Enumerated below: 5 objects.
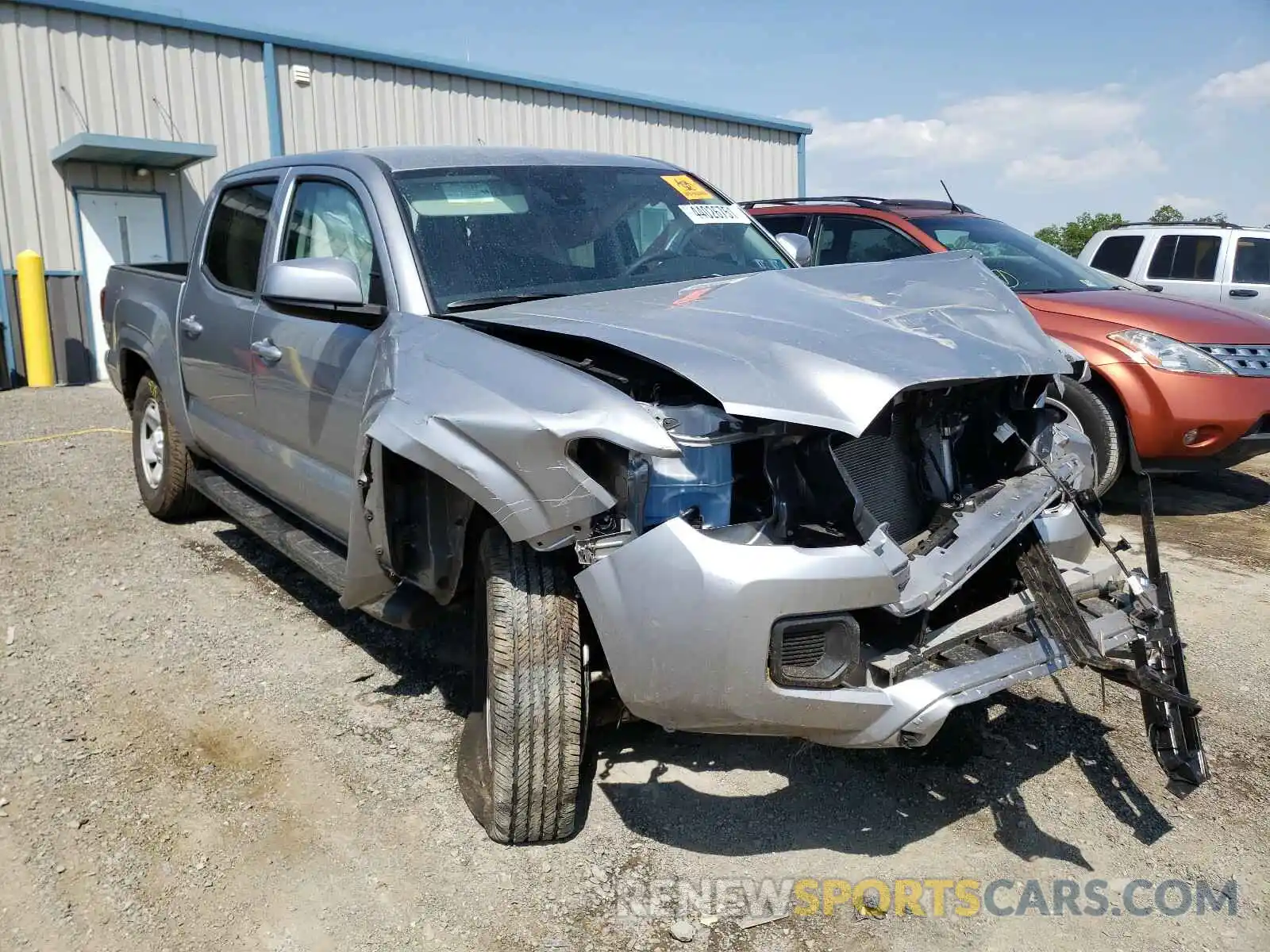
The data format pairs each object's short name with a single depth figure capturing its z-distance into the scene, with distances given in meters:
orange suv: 5.63
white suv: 10.47
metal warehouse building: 11.82
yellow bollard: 11.70
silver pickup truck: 2.42
